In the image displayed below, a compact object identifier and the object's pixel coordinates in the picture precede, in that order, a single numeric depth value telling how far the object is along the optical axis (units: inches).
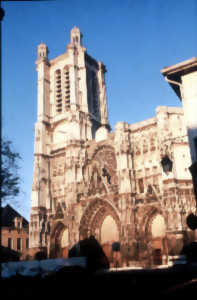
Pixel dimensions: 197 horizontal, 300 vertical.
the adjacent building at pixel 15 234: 1931.6
